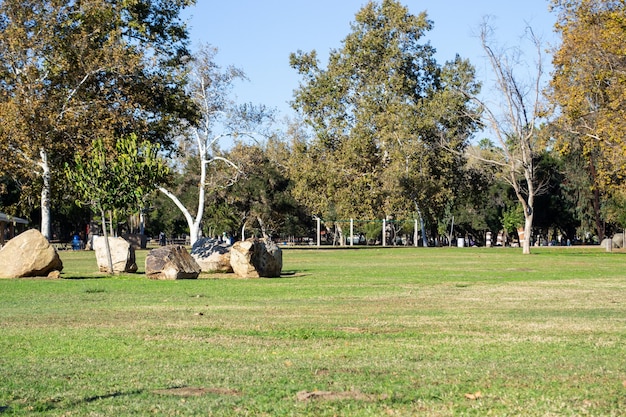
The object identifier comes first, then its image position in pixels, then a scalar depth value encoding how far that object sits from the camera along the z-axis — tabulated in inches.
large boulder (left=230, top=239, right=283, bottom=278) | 1123.9
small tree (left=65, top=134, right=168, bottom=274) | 1170.6
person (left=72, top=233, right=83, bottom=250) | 2920.8
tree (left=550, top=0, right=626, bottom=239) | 1619.1
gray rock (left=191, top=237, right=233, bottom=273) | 1181.1
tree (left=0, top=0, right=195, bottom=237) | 1519.4
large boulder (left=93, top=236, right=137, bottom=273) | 1219.2
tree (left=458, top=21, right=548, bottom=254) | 2101.4
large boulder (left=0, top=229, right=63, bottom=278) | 1079.7
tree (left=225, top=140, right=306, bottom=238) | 3676.2
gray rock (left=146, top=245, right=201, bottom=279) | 1066.1
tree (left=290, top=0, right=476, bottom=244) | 2792.8
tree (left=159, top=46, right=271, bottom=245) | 2246.6
